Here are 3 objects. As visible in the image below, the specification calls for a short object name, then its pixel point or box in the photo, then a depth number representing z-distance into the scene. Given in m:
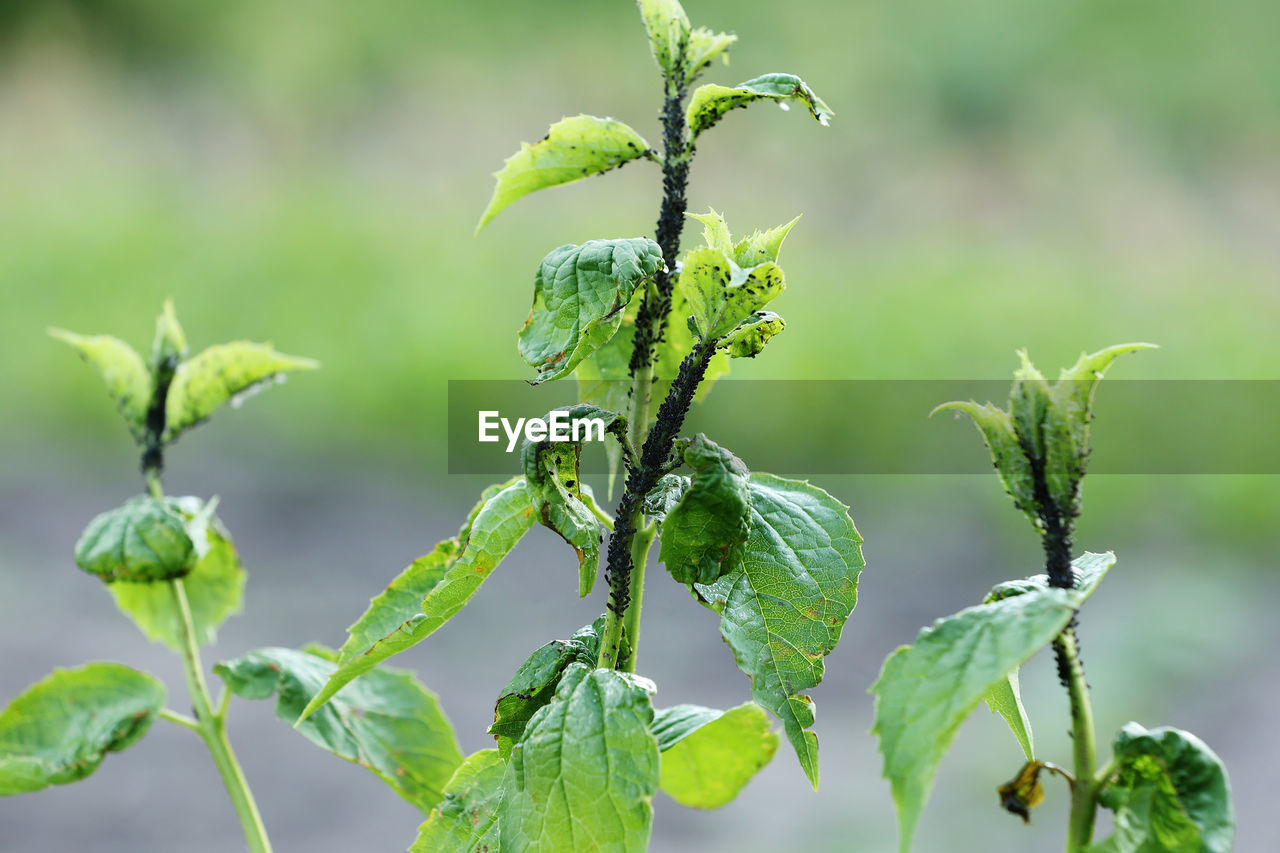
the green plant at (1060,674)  1.25
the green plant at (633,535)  1.29
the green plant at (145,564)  1.42
